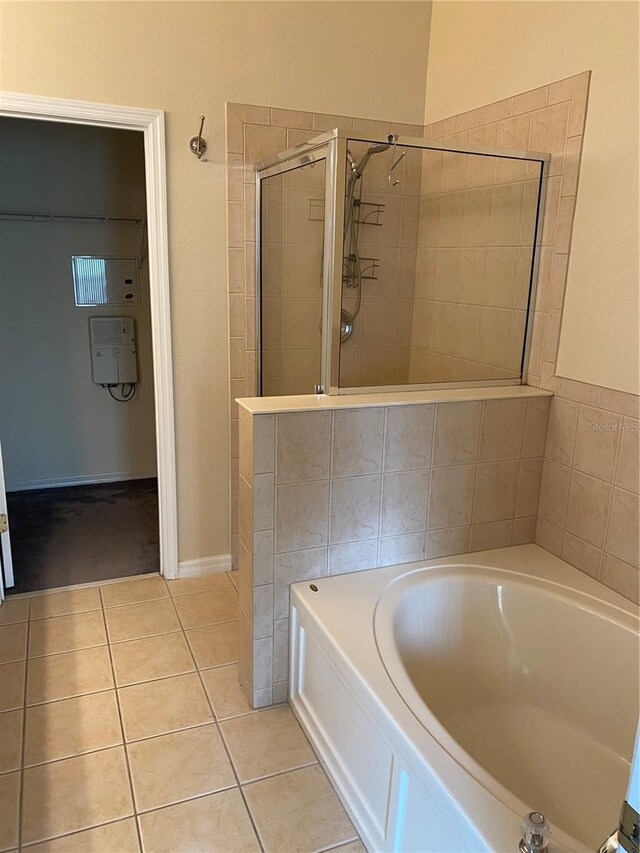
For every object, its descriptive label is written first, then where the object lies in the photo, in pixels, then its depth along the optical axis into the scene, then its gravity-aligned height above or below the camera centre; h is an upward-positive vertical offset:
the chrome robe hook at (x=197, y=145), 2.65 +0.54
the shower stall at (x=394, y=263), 2.26 +0.07
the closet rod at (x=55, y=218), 3.75 +0.32
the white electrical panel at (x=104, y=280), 3.97 -0.05
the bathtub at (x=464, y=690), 1.49 -1.18
